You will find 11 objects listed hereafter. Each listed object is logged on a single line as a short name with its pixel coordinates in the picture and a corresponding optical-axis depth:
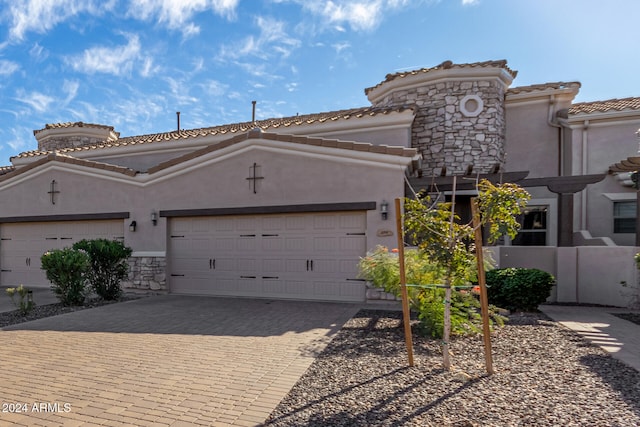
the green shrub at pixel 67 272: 9.54
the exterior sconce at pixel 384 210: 9.52
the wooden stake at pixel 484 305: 4.69
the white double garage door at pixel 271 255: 10.07
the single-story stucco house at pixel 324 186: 10.03
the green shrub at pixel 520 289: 8.39
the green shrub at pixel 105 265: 10.28
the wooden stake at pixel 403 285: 5.09
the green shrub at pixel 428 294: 6.27
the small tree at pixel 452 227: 4.69
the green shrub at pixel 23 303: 8.65
